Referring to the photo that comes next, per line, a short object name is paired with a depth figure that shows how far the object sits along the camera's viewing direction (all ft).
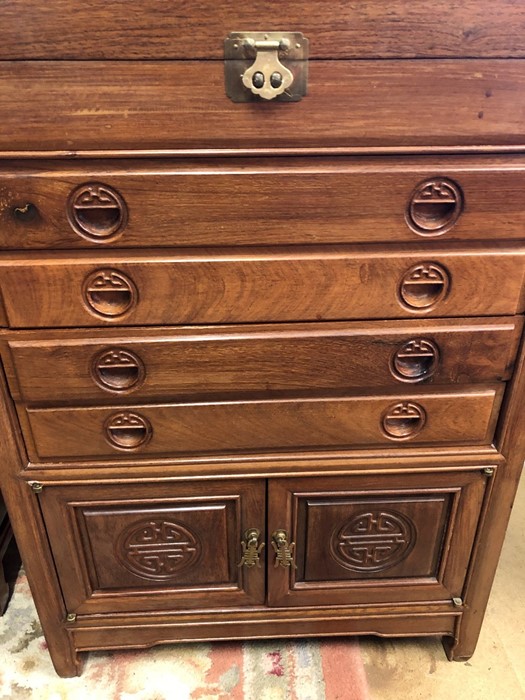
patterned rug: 3.20
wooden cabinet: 1.96
